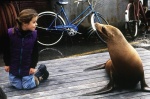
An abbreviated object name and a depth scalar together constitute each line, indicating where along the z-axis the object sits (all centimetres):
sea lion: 414
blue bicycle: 934
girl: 415
